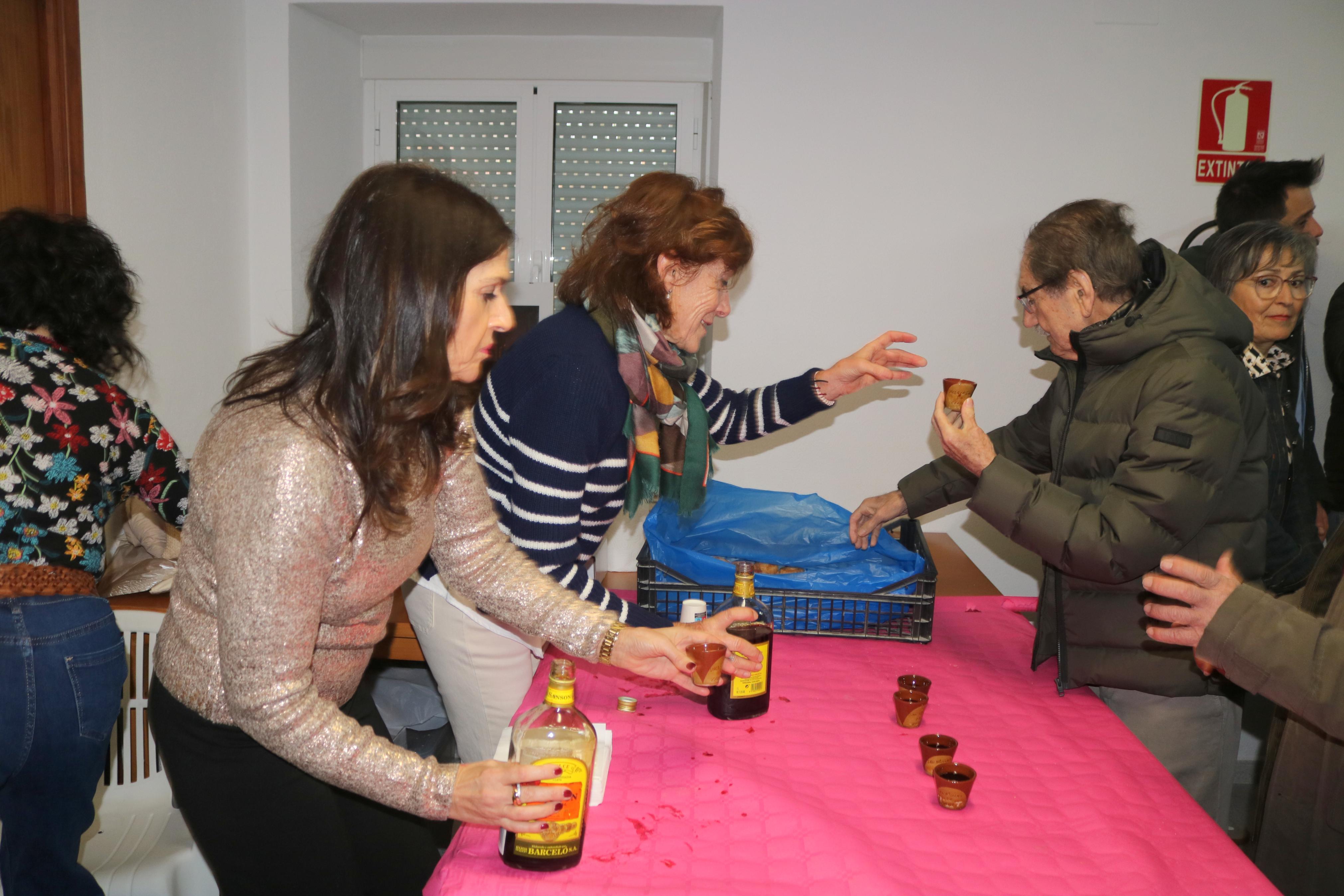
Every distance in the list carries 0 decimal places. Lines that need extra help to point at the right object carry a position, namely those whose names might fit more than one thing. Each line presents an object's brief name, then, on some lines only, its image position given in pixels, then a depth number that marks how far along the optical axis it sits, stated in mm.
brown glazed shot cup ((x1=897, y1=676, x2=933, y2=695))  1586
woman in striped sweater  1584
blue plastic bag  1875
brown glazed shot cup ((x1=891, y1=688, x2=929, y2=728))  1510
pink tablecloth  1141
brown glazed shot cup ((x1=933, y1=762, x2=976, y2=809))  1280
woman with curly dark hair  1747
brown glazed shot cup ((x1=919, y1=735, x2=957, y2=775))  1374
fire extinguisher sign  3096
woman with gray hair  2201
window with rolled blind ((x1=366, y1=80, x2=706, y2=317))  3570
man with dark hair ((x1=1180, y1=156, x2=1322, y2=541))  2850
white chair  1850
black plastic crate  1883
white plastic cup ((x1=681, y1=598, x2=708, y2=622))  1618
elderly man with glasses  1585
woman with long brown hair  1045
